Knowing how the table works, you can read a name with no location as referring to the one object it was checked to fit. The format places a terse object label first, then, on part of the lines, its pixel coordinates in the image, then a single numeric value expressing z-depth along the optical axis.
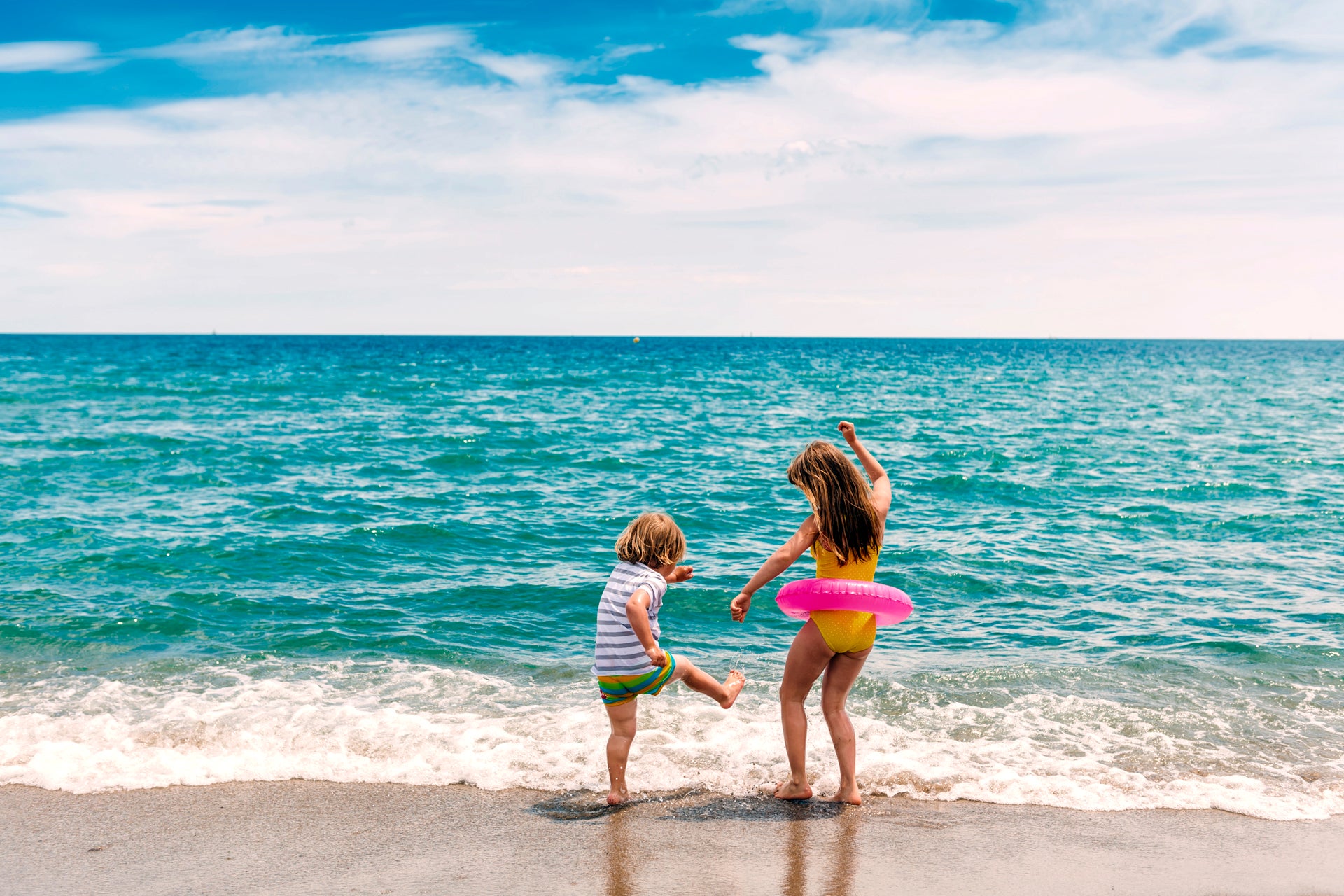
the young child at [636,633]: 4.81
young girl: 4.75
